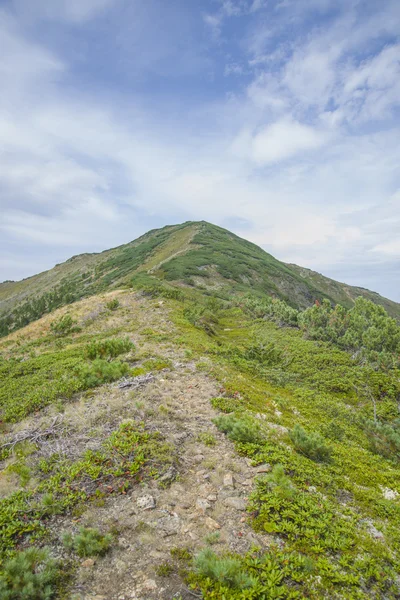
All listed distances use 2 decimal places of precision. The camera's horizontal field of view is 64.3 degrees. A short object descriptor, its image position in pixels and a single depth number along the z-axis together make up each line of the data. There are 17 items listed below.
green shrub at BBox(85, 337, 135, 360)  13.91
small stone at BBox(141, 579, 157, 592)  3.95
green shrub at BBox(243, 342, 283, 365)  19.14
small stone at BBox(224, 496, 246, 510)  5.43
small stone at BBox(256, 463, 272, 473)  6.41
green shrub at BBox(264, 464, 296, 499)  5.57
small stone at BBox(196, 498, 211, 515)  5.39
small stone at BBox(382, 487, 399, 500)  6.88
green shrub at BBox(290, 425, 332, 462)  7.71
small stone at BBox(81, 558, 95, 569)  4.23
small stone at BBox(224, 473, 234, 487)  6.00
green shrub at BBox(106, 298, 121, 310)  27.66
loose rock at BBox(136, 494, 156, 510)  5.34
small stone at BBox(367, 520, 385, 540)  5.23
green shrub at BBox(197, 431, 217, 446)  7.42
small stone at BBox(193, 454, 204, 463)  6.77
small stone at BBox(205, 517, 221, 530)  5.00
